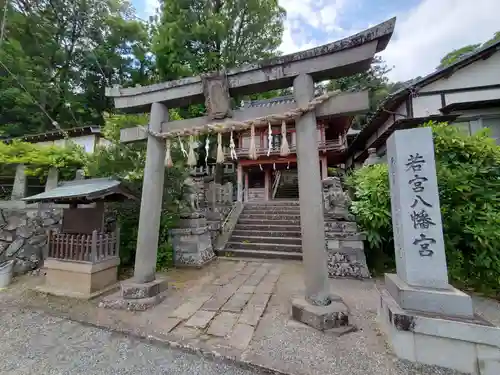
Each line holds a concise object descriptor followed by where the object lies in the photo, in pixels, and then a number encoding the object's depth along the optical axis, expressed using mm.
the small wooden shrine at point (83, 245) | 4520
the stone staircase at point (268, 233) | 7527
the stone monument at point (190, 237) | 6459
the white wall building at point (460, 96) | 8234
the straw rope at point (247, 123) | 3359
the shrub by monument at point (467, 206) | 4109
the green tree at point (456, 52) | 17509
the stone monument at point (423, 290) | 2291
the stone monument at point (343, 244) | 5340
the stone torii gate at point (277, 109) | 3246
